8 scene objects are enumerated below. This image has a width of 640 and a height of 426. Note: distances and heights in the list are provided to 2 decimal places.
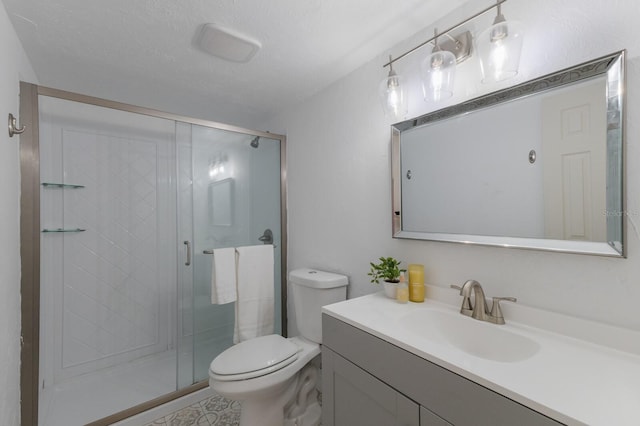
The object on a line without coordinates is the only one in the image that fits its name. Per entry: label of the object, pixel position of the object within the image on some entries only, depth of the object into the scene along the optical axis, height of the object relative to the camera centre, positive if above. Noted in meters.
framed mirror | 0.83 +0.17
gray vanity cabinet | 0.66 -0.52
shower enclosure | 1.88 -0.18
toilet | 1.32 -0.75
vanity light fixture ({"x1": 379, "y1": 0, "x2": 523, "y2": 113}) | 0.93 +0.58
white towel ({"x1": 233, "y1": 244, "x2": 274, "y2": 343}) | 1.85 -0.53
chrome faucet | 1.00 -0.34
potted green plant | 1.28 -0.28
